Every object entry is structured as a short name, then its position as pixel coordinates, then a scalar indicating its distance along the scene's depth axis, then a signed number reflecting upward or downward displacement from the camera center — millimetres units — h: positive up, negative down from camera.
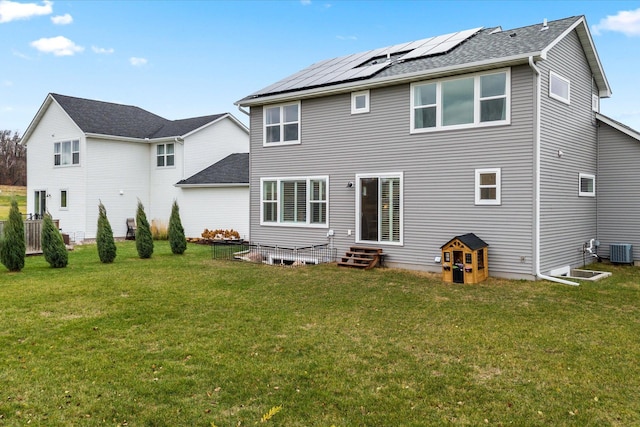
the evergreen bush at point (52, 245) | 12336 -1043
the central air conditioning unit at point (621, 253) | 12344 -1282
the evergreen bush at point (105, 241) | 13398 -1015
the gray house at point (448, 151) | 10250 +1555
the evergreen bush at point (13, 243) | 11641 -937
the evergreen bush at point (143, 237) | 14500 -975
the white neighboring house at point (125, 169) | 21016 +1985
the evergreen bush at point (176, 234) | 15680 -942
